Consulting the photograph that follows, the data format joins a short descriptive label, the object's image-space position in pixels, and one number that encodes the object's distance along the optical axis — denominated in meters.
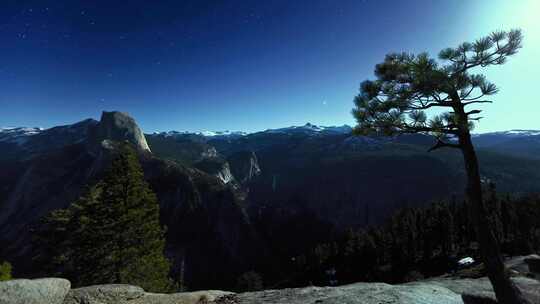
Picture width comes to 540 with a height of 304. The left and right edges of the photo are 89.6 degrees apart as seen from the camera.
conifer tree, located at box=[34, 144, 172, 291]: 23.12
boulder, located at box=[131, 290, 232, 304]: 12.95
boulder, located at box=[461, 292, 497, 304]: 10.03
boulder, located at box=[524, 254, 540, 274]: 26.38
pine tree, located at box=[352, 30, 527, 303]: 8.16
